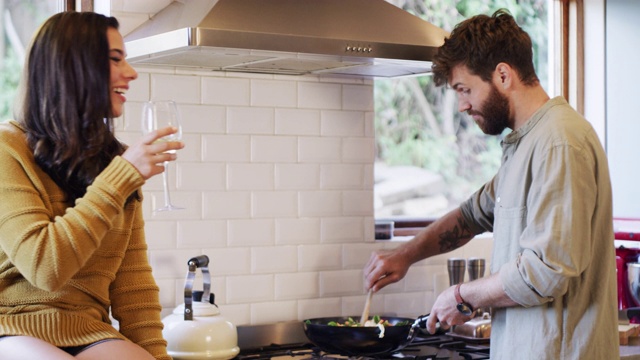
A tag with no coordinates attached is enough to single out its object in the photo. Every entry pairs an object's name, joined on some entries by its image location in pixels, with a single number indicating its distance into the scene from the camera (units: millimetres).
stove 3313
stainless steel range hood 2844
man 2559
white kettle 3035
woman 2086
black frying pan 3174
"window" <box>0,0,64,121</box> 3317
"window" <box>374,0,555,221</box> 4172
